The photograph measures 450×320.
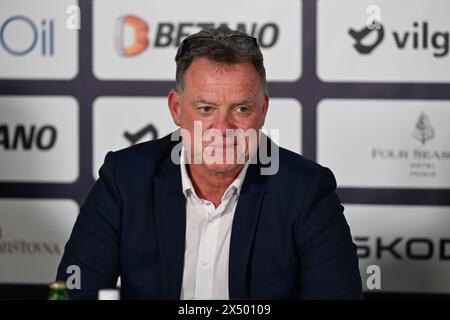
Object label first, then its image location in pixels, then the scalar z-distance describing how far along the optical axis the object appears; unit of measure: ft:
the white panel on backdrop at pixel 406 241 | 15.10
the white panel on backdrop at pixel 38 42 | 15.60
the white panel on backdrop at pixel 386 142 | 14.88
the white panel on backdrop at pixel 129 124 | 15.37
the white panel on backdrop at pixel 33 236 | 15.74
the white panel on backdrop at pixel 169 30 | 15.07
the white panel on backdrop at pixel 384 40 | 14.84
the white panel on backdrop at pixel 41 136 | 15.57
